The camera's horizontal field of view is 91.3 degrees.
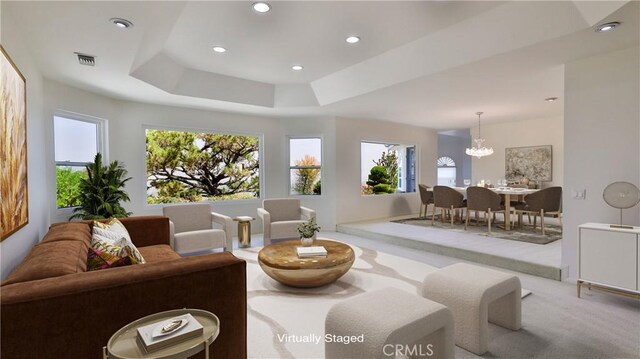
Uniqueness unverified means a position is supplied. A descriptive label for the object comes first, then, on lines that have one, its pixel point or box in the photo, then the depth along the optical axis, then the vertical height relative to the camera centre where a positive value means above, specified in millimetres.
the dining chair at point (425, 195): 6996 -476
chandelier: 6953 +496
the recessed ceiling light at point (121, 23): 2496 +1247
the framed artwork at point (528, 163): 7156 +253
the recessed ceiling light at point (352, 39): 3467 +1522
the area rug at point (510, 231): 5078 -1041
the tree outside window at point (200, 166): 5520 +167
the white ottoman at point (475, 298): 2174 -915
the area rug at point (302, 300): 2307 -1222
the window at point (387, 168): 7418 +163
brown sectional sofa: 1343 -604
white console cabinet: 2738 -773
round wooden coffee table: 3117 -927
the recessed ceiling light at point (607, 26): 2605 +1246
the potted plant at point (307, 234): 3715 -706
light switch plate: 3410 -223
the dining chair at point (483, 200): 5500 -475
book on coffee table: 3316 -827
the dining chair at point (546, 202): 5316 -483
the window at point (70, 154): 4086 +299
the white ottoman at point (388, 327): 1694 -873
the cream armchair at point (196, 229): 4047 -770
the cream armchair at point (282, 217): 5004 -721
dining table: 5709 -418
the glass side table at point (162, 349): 1255 -709
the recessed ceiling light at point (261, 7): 2768 +1516
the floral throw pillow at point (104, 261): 1977 -546
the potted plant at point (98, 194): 4047 -243
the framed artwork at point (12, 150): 1970 +188
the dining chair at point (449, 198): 6238 -492
